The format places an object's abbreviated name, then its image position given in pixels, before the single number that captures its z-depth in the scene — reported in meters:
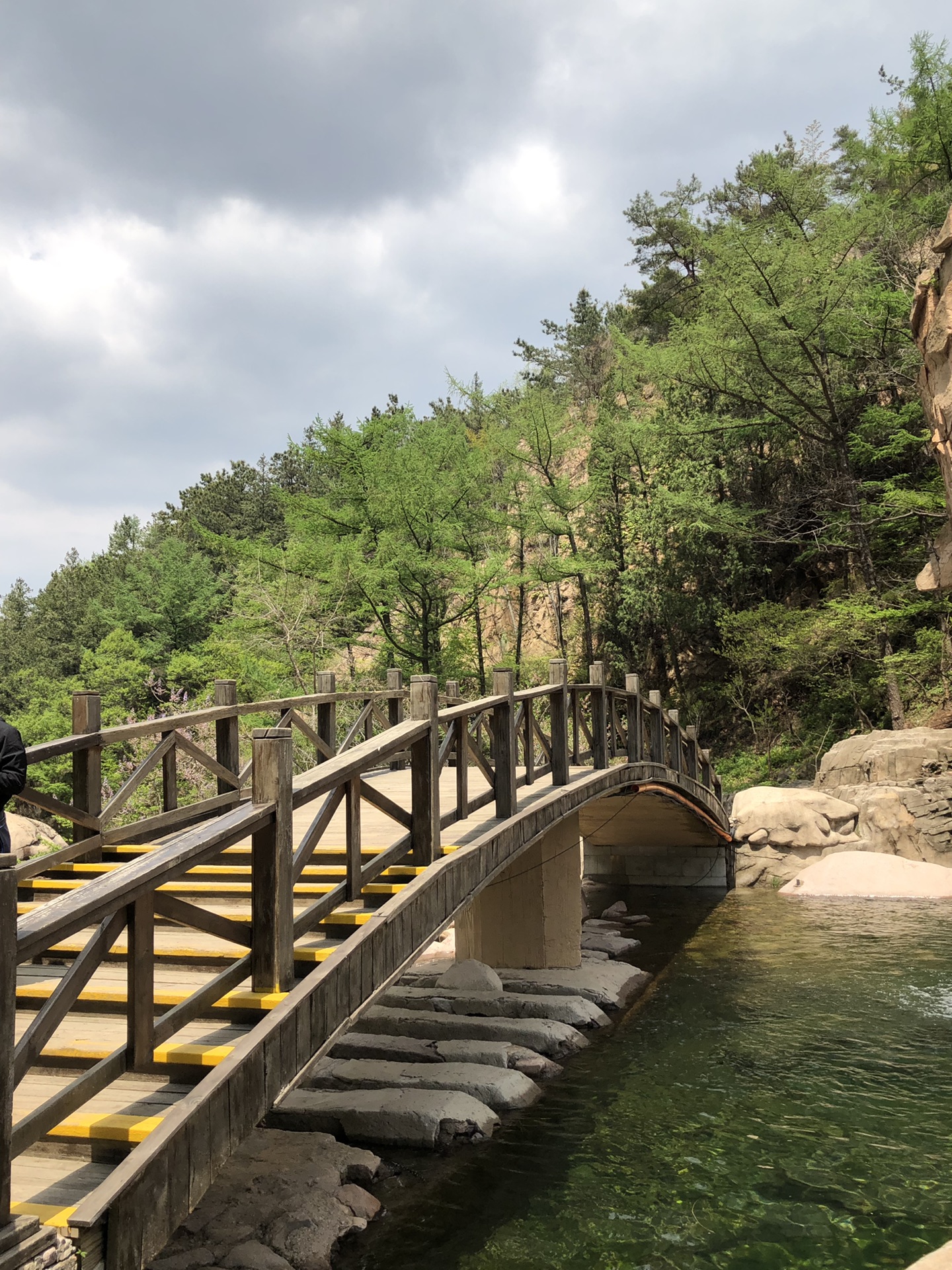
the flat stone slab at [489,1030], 9.35
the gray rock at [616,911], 16.23
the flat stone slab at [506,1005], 10.16
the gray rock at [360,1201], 6.04
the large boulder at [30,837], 17.33
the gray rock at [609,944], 13.37
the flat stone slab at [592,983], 10.83
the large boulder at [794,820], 17.50
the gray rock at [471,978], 10.67
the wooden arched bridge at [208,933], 3.21
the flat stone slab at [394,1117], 7.27
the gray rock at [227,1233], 5.31
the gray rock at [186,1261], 5.04
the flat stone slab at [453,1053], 8.79
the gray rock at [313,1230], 5.37
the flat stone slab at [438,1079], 8.03
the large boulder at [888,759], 17.11
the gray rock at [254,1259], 5.09
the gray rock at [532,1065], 8.77
